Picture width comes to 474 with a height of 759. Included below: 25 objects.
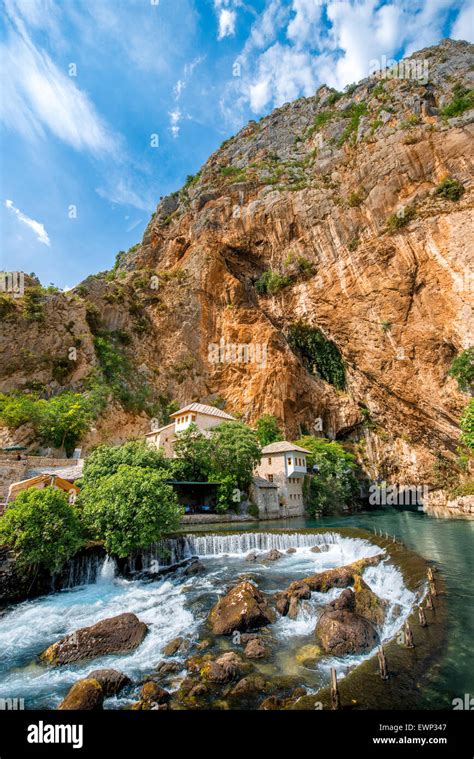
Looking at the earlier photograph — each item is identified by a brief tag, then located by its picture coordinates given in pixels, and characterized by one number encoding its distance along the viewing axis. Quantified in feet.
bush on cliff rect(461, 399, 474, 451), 88.02
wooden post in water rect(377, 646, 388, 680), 24.61
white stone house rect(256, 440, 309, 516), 111.96
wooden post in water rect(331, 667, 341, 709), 21.75
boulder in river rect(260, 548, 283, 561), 61.26
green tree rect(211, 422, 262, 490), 98.84
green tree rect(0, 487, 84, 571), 44.39
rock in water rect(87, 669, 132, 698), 25.04
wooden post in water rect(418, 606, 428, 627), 32.17
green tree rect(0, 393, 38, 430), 99.40
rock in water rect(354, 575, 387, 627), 34.58
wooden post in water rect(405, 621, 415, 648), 28.73
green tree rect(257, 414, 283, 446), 140.05
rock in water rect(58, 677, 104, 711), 23.08
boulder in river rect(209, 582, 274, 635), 34.68
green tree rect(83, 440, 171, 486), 67.21
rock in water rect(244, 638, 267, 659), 29.58
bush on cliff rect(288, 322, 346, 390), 161.79
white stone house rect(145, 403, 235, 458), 118.52
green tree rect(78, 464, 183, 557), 52.29
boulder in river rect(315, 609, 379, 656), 29.60
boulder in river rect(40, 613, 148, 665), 30.94
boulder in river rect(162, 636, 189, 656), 30.78
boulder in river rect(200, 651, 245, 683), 26.02
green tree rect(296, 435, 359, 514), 120.57
